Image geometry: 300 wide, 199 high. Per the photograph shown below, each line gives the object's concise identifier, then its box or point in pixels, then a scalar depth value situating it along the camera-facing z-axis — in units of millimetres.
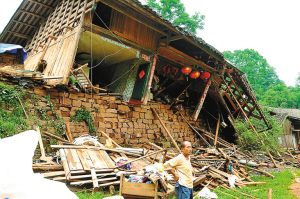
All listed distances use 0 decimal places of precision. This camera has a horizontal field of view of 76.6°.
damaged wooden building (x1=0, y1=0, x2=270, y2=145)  6797
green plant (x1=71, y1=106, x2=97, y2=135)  7109
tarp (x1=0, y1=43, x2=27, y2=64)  8604
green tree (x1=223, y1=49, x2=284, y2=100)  39188
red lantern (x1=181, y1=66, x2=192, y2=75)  9630
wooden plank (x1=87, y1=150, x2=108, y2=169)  4952
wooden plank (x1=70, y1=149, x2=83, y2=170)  4609
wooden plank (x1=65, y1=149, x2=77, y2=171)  4504
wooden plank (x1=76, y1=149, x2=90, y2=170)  4691
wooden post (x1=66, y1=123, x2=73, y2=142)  6360
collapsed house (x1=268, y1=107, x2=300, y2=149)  19781
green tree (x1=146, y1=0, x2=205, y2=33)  22578
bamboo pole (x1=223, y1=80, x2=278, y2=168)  9528
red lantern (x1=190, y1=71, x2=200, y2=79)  10078
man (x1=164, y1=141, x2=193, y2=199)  3531
